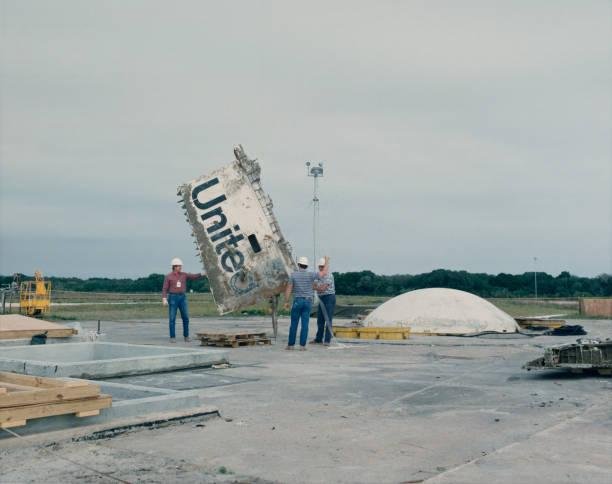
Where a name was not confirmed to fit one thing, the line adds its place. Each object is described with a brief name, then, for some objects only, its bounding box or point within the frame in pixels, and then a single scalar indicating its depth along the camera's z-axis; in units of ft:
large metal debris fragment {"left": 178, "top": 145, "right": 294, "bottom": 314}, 58.13
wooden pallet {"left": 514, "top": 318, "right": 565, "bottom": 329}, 81.94
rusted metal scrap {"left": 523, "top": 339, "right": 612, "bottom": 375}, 33.68
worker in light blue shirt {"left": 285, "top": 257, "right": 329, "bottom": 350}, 49.29
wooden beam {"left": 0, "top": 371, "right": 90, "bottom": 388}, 21.91
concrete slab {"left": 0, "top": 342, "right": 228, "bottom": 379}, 32.76
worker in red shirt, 56.39
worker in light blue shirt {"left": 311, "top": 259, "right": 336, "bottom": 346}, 54.24
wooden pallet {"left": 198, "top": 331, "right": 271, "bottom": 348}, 51.65
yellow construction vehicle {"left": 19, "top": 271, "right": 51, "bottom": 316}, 104.12
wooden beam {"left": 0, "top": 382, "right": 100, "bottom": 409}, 19.44
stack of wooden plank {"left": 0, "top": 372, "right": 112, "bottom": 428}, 19.33
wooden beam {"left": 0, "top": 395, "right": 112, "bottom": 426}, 19.21
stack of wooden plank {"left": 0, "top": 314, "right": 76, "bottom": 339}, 45.67
